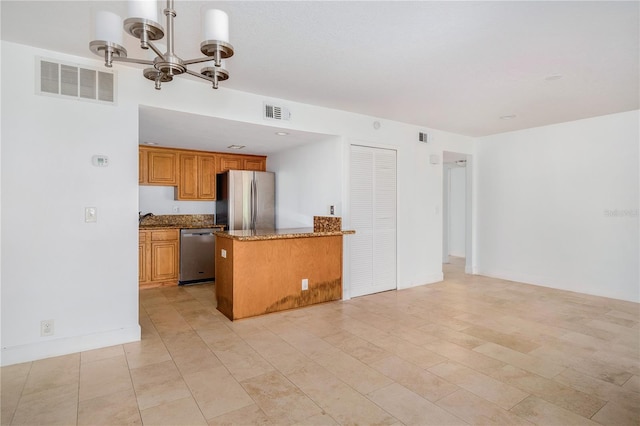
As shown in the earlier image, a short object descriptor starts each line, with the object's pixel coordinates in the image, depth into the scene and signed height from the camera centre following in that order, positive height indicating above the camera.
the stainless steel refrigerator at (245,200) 5.60 +0.21
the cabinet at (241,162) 6.07 +0.90
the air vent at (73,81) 2.79 +1.10
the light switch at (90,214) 2.95 +0.00
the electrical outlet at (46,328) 2.79 -0.91
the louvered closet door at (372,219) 4.68 -0.11
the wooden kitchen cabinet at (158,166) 5.39 +0.74
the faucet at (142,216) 5.56 -0.04
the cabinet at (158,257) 5.08 -0.65
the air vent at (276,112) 3.91 +1.14
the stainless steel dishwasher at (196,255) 5.33 -0.65
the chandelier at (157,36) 1.53 +0.81
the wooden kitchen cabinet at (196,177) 5.72 +0.60
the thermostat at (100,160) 2.97 +0.46
